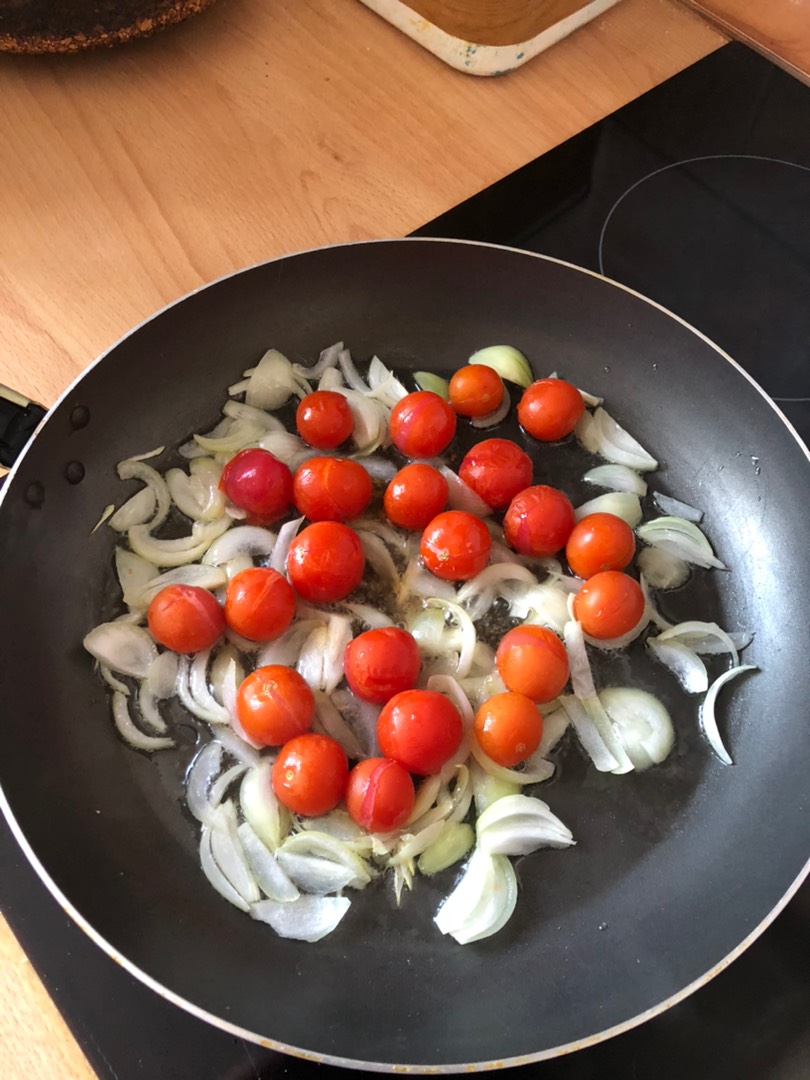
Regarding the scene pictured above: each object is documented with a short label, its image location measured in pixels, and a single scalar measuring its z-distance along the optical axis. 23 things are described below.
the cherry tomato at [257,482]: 0.37
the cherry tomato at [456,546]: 0.37
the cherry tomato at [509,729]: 0.34
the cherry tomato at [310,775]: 0.33
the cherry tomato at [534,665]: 0.35
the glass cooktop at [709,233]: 0.32
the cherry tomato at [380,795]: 0.32
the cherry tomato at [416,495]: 0.38
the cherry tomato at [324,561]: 0.36
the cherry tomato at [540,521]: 0.37
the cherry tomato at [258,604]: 0.35
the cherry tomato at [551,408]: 0.39
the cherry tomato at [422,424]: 0.39
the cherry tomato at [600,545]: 0.37
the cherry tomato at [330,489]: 0.37
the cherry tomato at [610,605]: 0.36
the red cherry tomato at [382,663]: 0.34
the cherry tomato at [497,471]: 0.38
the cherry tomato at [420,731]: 0.33
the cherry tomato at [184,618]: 0.35
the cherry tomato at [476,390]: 0.40
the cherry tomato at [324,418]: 0.39
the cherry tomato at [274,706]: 0.33
